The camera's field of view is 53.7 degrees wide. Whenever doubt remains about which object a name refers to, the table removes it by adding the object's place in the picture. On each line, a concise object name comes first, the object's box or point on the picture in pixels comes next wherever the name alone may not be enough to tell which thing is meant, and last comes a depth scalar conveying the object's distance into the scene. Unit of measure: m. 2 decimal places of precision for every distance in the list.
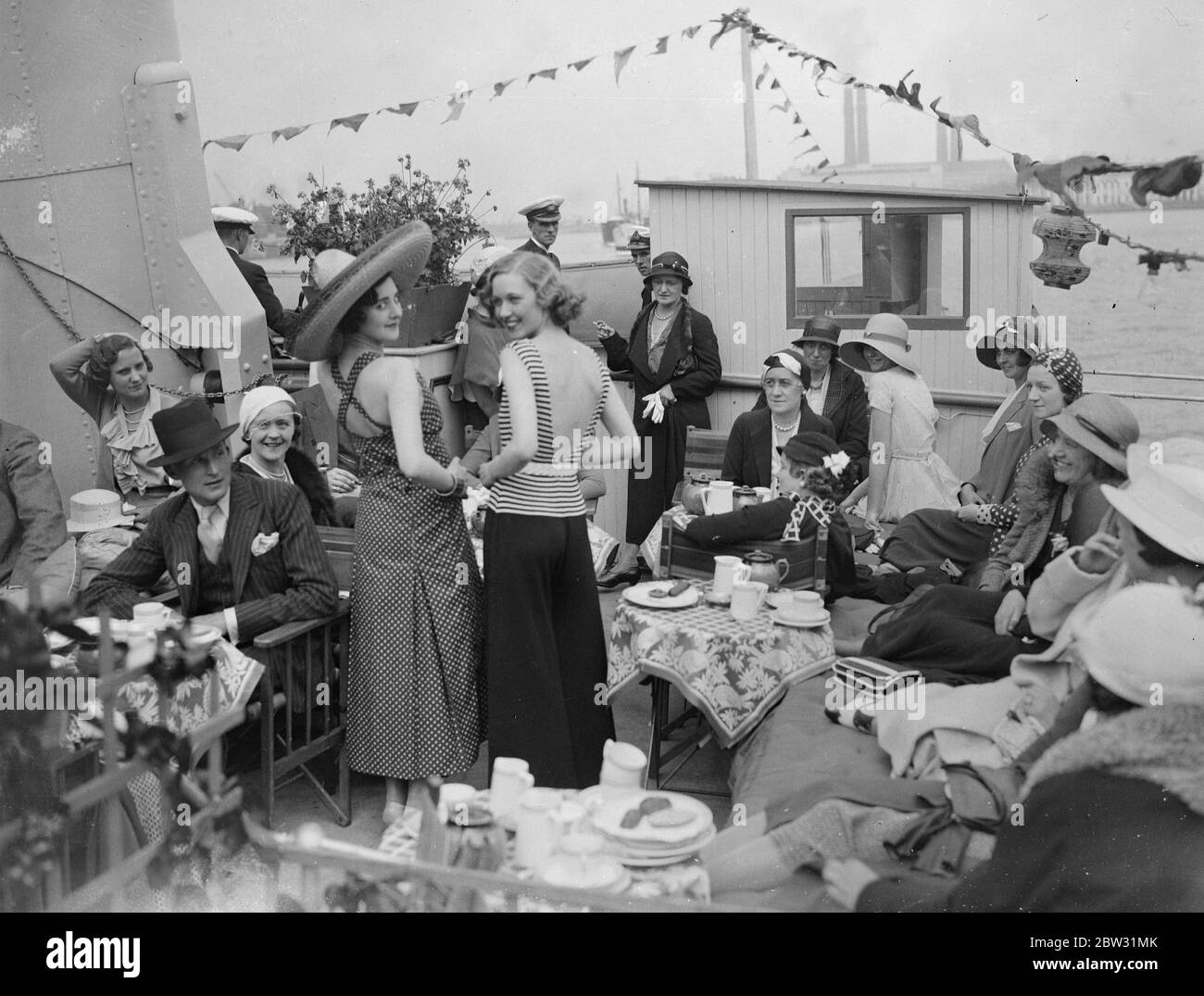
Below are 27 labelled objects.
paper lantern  5.55
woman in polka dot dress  4.15
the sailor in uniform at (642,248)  8.82
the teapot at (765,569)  4.69
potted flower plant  6.70
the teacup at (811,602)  4.34
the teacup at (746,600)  4.36
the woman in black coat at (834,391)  6.52
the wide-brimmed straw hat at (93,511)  4.71
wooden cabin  7.12
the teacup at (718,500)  5.14
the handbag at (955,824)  2.98
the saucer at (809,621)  4.24
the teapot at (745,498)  5.39
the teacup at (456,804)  2.74
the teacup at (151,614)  3.86
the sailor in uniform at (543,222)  7.72
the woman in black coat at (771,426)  5.85
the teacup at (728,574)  4.56
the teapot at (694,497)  5.29
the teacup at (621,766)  2.92
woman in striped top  4.09
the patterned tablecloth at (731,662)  4.20
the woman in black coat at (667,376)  7.48
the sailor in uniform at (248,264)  6.90
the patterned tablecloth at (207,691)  3.80
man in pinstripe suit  4.07
